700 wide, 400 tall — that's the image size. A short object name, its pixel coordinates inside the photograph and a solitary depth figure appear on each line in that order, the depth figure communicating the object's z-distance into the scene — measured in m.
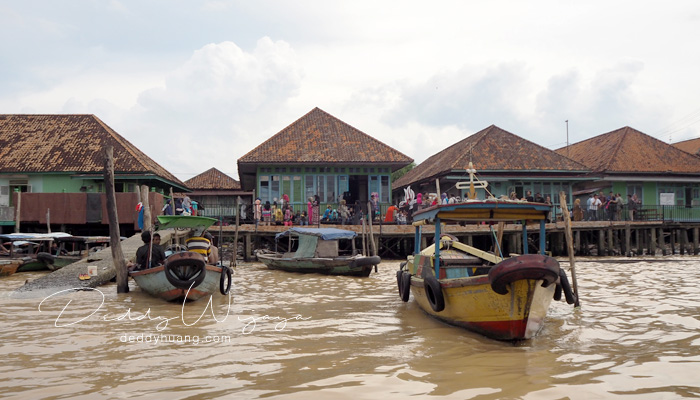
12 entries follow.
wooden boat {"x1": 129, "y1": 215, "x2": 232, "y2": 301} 10.93
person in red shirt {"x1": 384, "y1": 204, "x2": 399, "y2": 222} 24.15
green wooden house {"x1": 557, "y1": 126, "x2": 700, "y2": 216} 29.61
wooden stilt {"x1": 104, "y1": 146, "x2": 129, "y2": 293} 12.56
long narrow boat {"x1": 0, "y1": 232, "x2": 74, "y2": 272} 18.66
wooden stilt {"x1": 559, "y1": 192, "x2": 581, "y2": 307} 10.44
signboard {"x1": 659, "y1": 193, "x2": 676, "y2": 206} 30.42
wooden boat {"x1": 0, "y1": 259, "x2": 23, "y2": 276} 17.17
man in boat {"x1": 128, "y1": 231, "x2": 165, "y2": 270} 12.19
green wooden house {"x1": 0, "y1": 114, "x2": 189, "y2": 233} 21.92
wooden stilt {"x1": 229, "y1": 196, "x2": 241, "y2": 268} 19.51
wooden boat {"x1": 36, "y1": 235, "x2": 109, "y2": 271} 18.64
